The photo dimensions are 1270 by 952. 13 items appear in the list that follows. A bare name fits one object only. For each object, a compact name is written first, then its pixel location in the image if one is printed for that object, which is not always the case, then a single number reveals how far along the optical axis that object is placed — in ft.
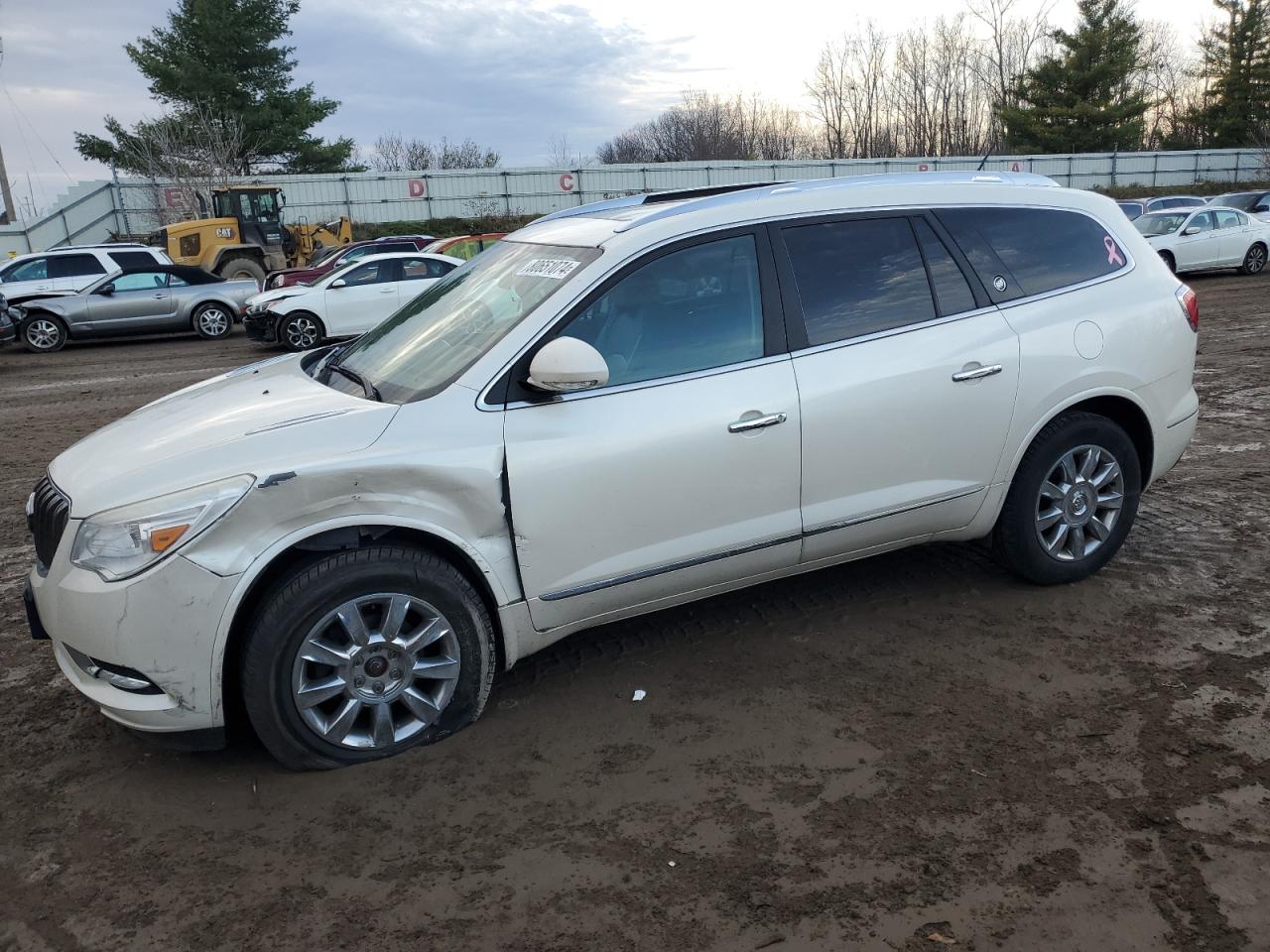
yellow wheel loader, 82.48
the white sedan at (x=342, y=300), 52.08
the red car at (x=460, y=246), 68.95
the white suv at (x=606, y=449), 10.46
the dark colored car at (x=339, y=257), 67.41
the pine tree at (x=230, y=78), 139.03
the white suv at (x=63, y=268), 62.08
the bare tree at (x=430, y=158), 222.28
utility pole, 119.34
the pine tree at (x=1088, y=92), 181.27
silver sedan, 57.52
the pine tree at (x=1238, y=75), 188.34
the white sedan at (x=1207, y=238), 64.90
